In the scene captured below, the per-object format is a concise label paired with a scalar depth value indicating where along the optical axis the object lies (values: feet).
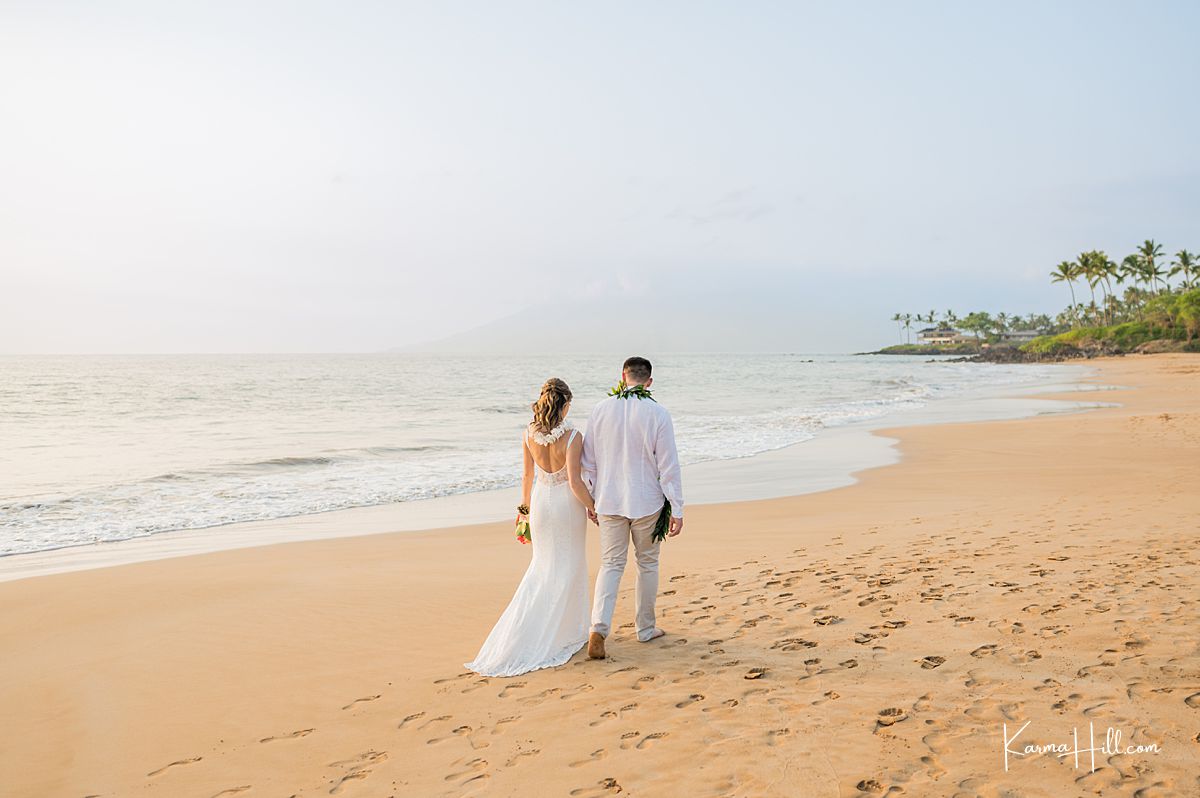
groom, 17.07
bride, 17.08
